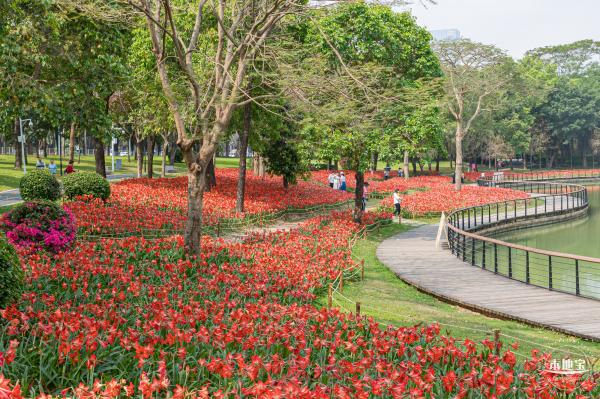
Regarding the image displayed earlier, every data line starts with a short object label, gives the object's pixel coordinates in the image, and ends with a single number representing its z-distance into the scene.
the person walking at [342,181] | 42.41
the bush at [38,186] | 22.94
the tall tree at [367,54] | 23.28
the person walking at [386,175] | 55.68
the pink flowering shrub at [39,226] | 13.48
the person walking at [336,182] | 43.03
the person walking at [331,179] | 43.75
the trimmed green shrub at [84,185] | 22.70
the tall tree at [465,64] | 46.59
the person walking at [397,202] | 29.73
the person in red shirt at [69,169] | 30.36
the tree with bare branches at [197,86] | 14.20
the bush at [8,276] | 8.14
